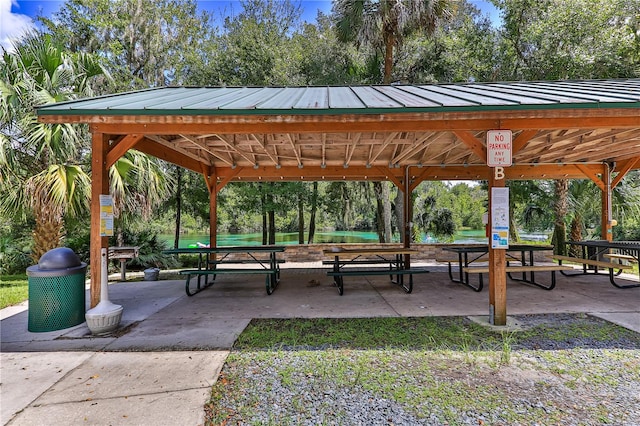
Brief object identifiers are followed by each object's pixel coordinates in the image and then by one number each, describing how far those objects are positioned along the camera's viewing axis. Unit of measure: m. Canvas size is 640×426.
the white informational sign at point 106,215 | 4.00
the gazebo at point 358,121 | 3.64
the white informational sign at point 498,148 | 3.86
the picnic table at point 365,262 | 5.37
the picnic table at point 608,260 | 5.81
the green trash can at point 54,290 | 3.77
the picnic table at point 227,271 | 5.43
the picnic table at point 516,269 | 5.31
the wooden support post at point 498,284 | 3.93
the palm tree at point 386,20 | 10.32
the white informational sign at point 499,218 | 3.88
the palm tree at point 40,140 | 5.72
